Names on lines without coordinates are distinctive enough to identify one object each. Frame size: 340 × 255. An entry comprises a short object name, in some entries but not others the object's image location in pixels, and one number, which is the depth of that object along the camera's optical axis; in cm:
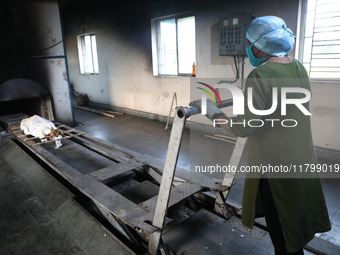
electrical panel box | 397
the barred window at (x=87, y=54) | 830
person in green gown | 137
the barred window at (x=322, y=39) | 340
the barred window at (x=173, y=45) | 533
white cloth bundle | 392
